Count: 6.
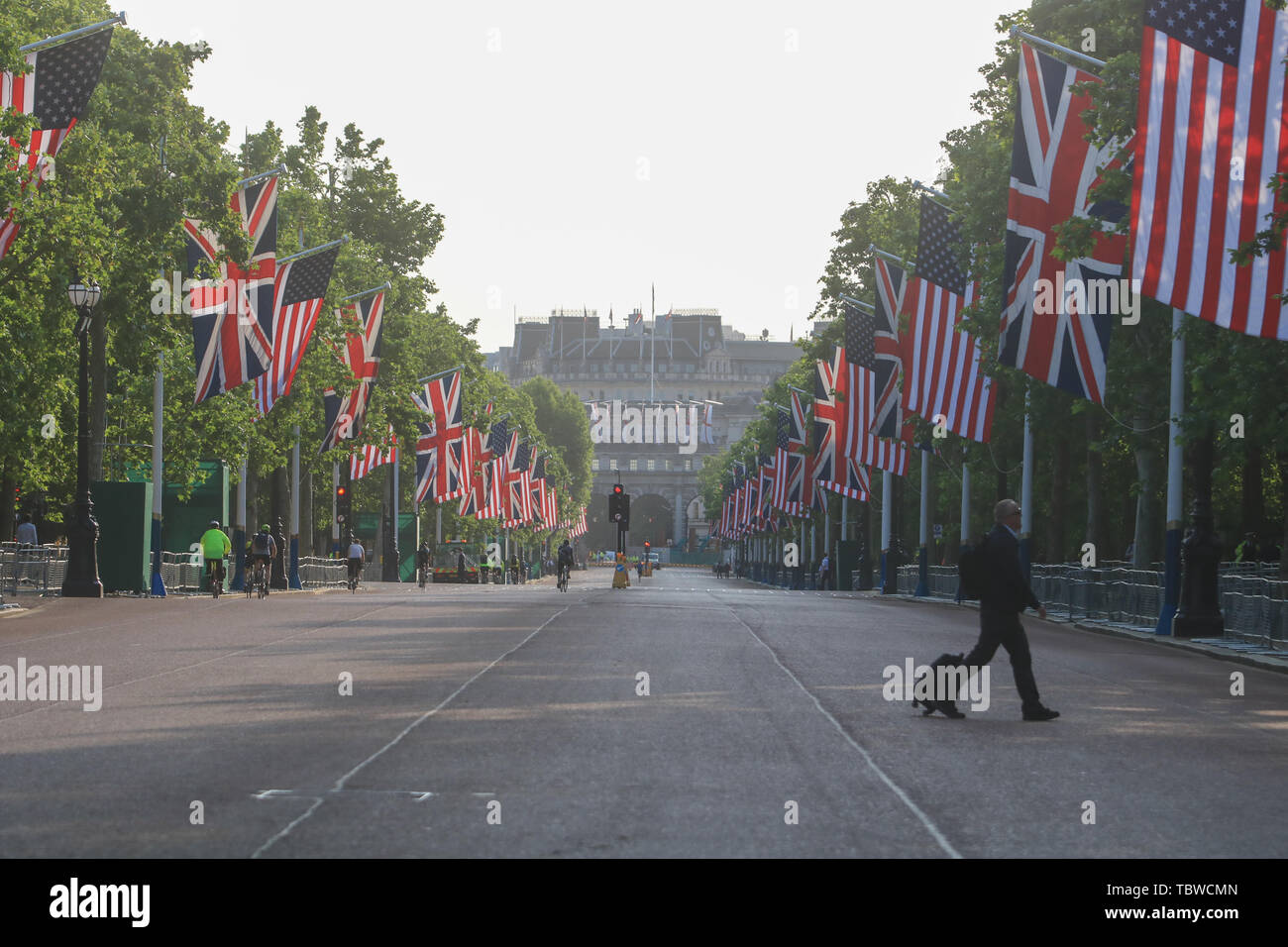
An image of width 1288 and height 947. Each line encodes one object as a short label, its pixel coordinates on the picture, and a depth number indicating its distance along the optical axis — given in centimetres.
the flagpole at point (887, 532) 6319
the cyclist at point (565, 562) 6506
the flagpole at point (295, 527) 5416
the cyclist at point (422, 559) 6738
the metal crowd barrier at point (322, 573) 5753
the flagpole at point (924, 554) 5931
